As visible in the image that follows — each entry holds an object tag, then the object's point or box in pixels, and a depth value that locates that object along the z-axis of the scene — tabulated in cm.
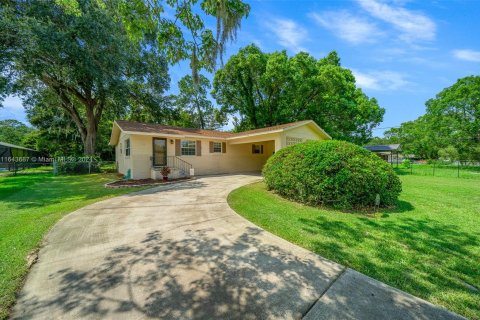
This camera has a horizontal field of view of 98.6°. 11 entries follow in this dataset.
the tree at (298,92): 1859
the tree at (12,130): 4166
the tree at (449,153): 2636
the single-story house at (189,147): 1202
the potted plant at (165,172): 1146
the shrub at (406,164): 2401
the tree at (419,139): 3142
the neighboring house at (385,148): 3078
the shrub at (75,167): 1620
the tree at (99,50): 443
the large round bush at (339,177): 586
